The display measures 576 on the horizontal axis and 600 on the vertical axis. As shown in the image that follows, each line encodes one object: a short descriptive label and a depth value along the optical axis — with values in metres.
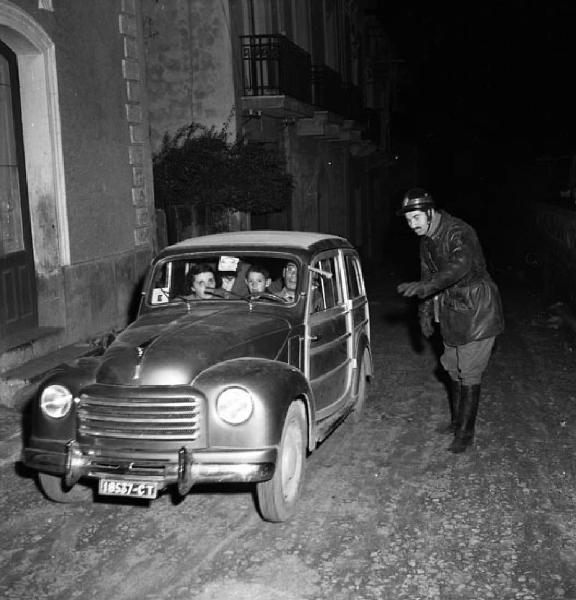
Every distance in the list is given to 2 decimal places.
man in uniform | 6.59
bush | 14.85
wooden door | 9.64
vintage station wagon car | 4.77
